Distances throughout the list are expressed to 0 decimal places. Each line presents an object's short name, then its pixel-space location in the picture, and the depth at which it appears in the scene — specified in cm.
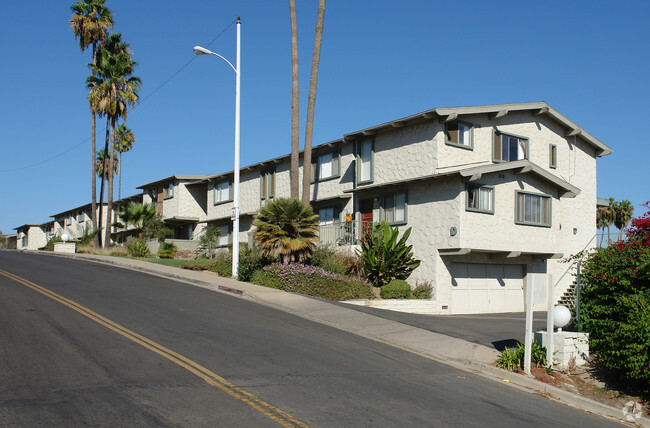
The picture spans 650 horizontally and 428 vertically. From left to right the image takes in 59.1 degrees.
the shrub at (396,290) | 2142
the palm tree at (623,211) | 5153
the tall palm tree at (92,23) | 3875
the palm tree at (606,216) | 5184
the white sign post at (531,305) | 1076
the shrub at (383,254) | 2205
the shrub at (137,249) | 3419
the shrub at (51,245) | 4548
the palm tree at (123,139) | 6109
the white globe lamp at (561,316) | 1122
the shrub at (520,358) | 1126
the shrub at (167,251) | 3422
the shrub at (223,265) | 2355
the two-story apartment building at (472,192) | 2269
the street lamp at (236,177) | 2203
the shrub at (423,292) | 2233
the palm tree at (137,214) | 4181
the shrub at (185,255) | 3427
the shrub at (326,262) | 2155
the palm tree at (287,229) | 2103
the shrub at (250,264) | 2216
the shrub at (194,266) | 2554
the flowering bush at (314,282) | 1986
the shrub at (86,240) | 4402
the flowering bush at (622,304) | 994
